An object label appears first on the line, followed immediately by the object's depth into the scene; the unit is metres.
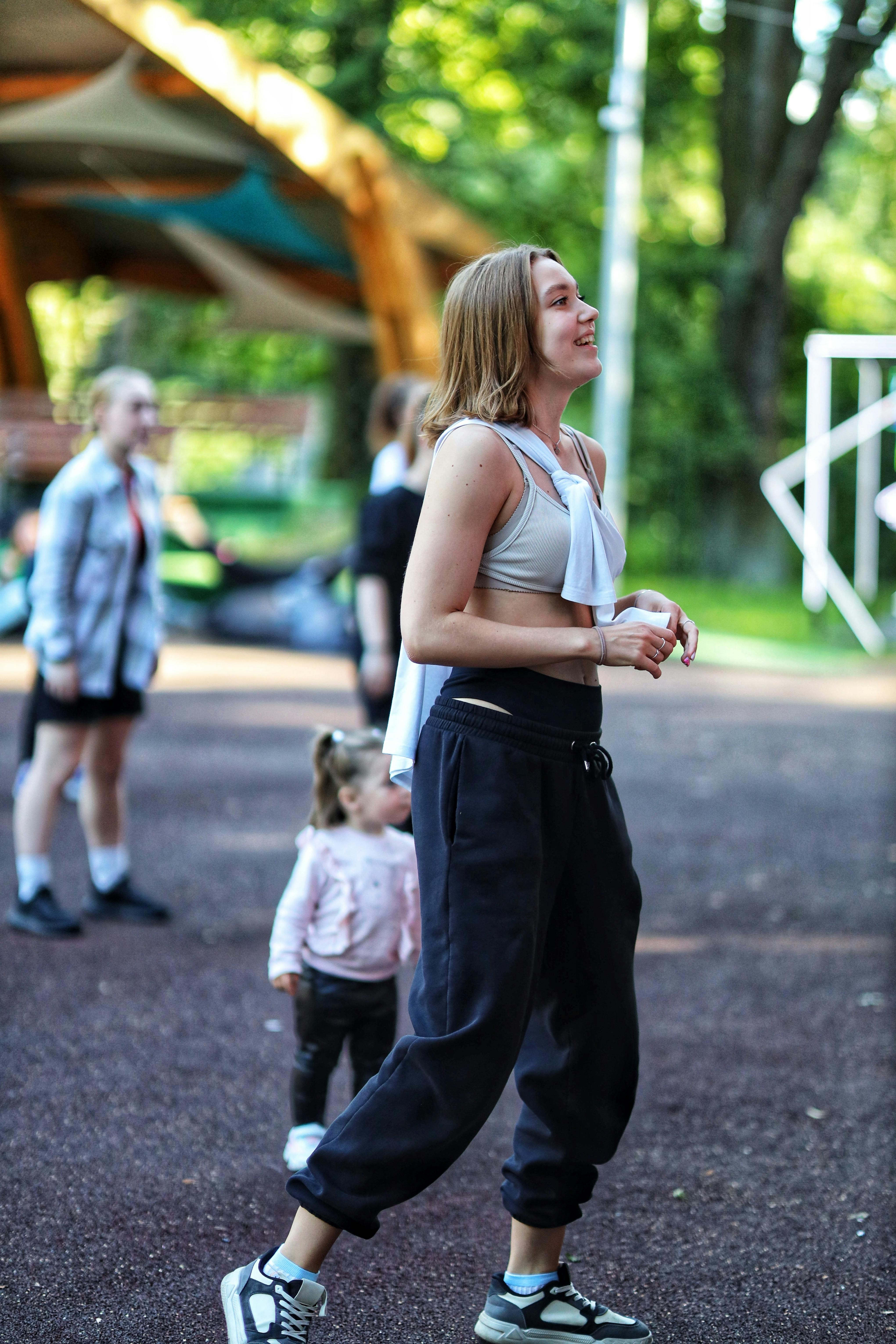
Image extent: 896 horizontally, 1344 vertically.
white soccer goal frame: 15.99
